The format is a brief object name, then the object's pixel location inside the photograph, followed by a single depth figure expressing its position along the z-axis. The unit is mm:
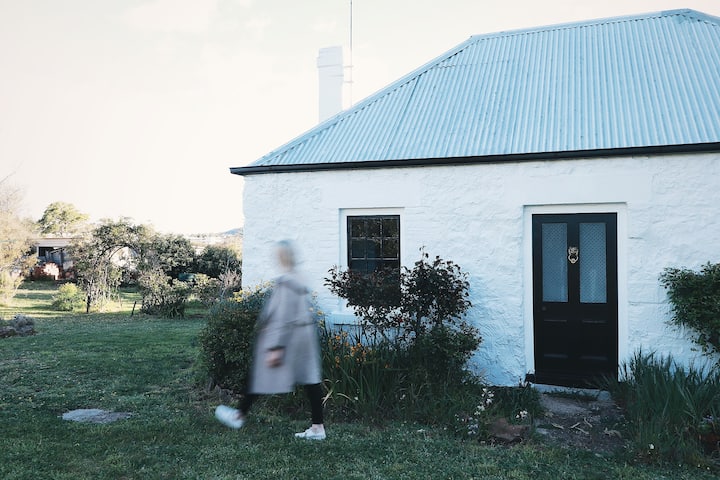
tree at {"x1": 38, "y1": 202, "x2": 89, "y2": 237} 43531
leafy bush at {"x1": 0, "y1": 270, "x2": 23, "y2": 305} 17136
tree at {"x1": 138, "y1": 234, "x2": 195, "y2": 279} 15336
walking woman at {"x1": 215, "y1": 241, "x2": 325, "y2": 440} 4637
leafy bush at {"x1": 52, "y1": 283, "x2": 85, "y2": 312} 16031
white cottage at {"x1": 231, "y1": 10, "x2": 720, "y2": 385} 6250
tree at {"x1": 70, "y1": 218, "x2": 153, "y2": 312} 15461
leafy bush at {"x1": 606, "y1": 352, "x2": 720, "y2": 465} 4391
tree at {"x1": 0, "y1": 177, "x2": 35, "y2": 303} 17630
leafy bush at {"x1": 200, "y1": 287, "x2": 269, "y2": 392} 6168
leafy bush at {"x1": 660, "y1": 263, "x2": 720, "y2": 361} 5578
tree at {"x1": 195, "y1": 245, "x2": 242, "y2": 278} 19672
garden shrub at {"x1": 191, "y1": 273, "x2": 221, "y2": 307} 15109
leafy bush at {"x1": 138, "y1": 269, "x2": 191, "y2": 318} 14797
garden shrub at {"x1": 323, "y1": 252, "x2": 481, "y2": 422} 5566
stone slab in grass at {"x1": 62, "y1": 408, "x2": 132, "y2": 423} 5461
